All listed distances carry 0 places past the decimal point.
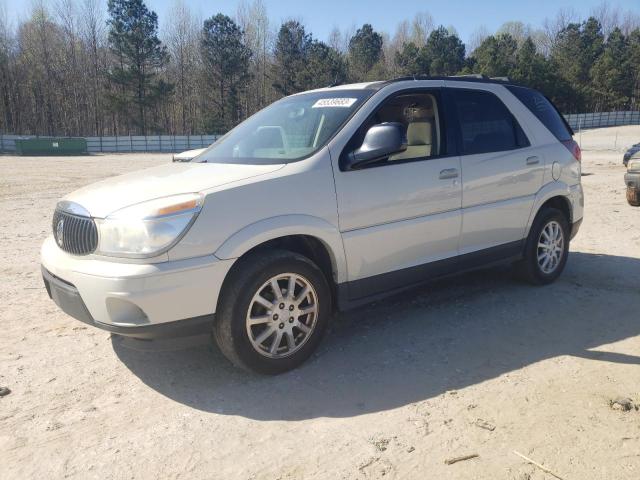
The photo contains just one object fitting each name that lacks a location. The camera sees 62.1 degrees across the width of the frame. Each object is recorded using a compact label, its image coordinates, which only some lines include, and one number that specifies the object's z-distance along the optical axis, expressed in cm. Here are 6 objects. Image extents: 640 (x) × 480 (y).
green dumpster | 3978
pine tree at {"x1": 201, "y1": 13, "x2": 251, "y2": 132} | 5497
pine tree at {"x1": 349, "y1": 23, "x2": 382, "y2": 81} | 6831
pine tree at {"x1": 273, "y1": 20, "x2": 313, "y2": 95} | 5806
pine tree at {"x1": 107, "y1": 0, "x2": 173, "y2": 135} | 5185
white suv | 312
